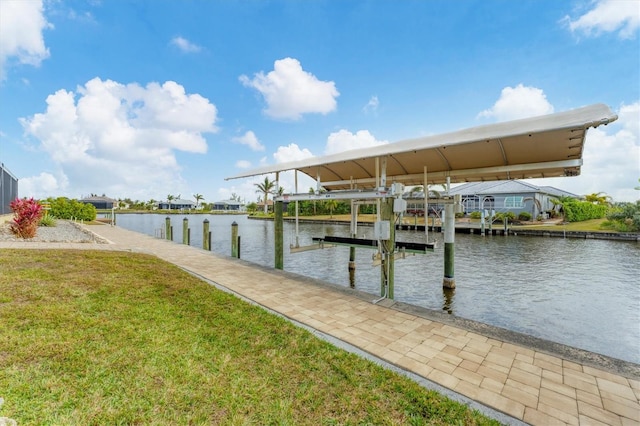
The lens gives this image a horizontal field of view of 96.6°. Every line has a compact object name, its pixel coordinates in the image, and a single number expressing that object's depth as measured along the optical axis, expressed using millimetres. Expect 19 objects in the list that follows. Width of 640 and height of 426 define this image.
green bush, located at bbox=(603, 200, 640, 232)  22406
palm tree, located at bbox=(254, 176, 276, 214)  67138
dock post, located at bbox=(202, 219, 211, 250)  15469
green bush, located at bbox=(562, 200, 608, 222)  31442
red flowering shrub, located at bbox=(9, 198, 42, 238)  12352
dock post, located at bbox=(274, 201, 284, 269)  9044
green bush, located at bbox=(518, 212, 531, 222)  33250
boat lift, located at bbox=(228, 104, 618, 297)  4512
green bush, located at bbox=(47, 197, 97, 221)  29581
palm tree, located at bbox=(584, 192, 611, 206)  39781
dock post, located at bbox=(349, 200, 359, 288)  9267
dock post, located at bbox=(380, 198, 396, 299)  6121
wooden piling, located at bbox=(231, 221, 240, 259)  13422
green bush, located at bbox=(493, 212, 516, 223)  32900
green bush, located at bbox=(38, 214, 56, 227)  19406
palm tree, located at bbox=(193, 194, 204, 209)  115838
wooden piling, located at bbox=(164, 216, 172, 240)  18516
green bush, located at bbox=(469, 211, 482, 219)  36562
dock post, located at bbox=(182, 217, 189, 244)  16702
